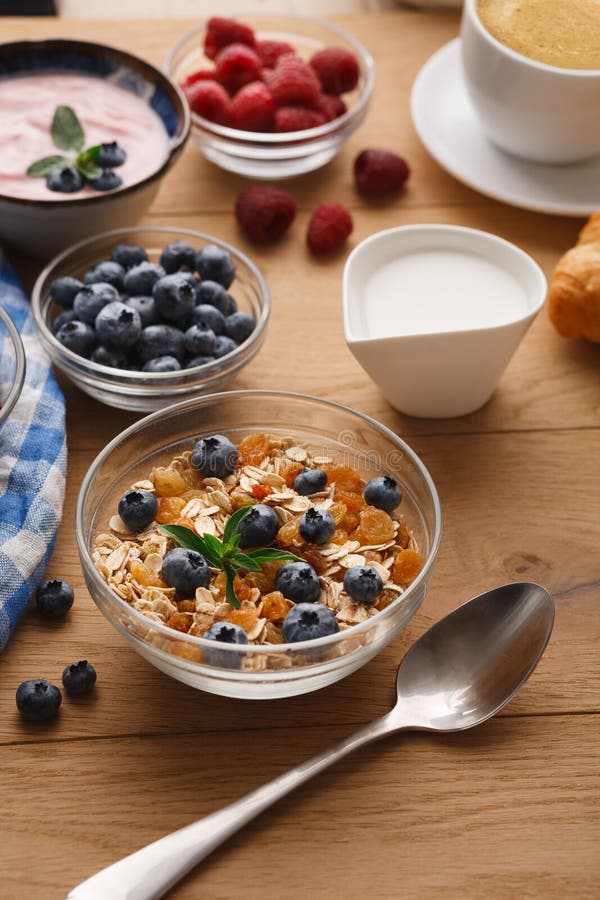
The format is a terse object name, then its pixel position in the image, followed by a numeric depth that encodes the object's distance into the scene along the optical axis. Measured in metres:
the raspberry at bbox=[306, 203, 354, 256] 0.97
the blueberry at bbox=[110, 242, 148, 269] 0.92
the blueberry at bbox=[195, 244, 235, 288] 0.91
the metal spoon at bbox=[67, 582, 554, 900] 0.77
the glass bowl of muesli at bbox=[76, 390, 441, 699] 0.77
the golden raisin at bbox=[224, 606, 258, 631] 0.78
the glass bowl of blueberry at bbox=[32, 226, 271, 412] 0.88
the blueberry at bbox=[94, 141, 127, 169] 0.95
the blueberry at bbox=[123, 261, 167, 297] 0.90
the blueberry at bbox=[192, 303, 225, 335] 0.90
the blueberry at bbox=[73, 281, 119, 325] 0.89
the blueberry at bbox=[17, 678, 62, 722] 0.79
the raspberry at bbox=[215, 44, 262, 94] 1.01
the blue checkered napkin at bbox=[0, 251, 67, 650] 0.82
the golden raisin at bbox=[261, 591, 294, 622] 0.78
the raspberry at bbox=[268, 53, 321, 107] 1.00
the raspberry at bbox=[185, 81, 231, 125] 1.00
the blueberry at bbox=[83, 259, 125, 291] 0.91
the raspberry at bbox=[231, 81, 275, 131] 0.99
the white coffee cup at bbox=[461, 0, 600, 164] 0.95
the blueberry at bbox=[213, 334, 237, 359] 0.89
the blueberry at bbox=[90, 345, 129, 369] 0.88
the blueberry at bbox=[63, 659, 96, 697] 0.80
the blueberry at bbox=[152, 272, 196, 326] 0.89
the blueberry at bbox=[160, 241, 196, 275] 0.92
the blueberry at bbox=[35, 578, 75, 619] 0.82
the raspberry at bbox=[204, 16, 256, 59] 1.03
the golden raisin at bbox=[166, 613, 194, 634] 0.78
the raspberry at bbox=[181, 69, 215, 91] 1.02
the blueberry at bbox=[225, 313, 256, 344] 0.90
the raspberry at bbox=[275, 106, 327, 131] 1.00
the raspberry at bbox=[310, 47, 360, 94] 1.03
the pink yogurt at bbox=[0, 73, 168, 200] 0.95
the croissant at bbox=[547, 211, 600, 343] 0.91
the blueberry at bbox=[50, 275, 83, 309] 0.91
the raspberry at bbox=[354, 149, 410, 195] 1.00
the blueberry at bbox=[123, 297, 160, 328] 0.90
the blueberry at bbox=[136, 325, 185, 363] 0.89
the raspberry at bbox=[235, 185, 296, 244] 0.97
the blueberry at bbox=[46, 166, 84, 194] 0.94
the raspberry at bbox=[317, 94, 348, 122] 1.02
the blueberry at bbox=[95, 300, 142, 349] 0.88
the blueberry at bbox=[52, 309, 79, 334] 0.90
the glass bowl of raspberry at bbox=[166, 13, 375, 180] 1.00
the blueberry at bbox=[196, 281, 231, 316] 0.90
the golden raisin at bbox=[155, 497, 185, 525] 0.82
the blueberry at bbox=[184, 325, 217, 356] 0.88
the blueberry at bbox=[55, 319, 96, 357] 0.89
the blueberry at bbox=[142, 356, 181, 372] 0.88
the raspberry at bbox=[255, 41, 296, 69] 1.03
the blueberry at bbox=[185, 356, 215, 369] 0.89
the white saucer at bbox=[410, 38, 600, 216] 1.00
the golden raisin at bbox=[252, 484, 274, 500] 0.83
